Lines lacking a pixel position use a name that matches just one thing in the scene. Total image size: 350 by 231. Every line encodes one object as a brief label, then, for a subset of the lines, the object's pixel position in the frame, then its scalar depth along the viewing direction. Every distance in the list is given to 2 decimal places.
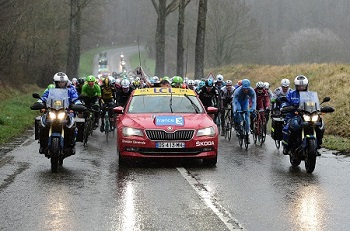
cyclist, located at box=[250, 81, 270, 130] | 19.20
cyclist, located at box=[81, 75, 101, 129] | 19.08
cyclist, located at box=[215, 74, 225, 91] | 23.09
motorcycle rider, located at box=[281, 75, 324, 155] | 13.03
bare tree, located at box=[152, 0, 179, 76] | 47.03
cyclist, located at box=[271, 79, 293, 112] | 18.84
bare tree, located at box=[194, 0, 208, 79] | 35.44
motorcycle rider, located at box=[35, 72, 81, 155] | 12.49
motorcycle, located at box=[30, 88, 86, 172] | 12.01
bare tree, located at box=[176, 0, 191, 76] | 41.25
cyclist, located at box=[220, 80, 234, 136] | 21.59
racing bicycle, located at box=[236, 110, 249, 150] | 16.84
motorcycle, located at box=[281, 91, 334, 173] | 12.28
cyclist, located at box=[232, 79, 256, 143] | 17.48
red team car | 12.61
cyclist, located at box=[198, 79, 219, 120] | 21.25
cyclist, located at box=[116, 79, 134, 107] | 20.48
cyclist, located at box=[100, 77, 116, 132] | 20.81
